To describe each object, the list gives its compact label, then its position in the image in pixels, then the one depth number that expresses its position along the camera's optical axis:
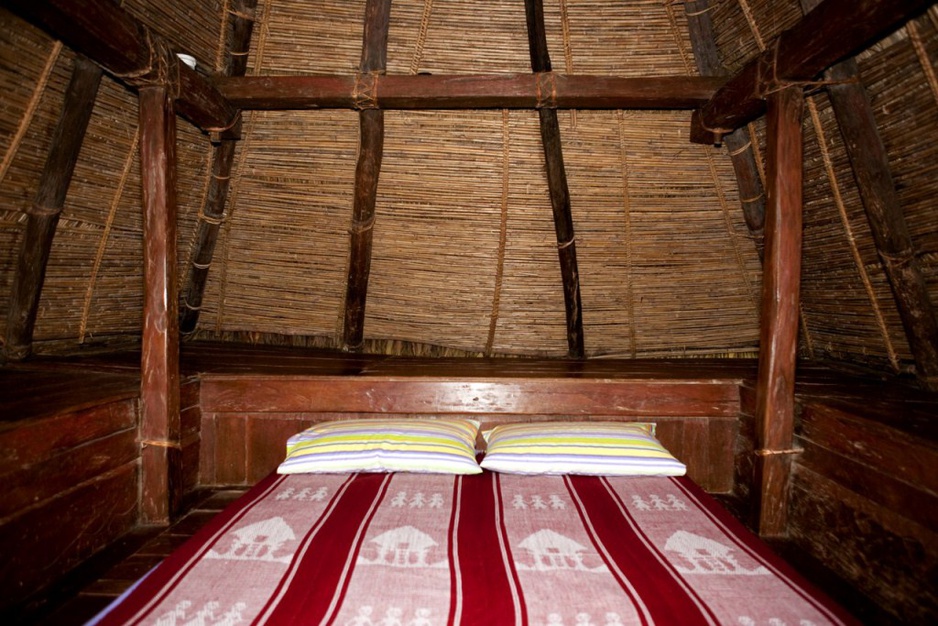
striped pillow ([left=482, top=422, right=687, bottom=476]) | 1.97
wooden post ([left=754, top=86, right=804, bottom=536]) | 1.95
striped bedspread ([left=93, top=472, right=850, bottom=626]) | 1.16
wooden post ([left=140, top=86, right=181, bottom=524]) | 1.95
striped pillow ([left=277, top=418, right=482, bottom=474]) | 1.96
